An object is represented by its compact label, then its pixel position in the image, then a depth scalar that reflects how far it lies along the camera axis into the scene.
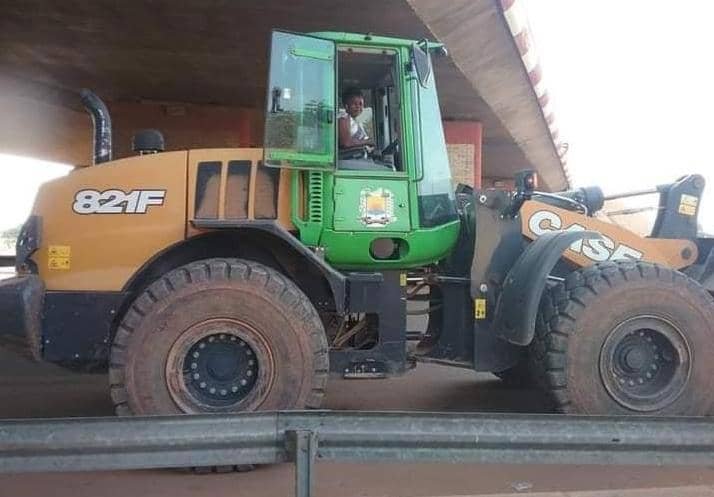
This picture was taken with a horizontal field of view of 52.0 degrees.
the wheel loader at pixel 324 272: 4.31
